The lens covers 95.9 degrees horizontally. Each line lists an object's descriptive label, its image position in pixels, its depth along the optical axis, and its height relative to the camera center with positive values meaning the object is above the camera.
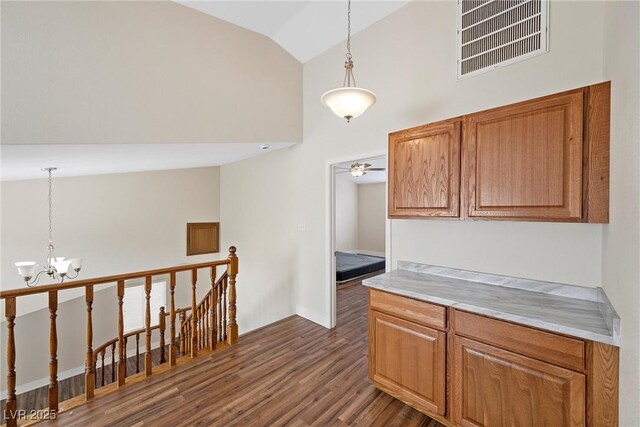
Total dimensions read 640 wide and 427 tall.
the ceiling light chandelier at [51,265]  3.17 -0.66
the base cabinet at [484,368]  1.35 -0.88
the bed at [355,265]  5.62 -1.16
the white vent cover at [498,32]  2.01 +1.34
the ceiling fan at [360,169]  4.98 +0.78
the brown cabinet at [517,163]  1.52 +0.30
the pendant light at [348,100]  1.89 +0.74
